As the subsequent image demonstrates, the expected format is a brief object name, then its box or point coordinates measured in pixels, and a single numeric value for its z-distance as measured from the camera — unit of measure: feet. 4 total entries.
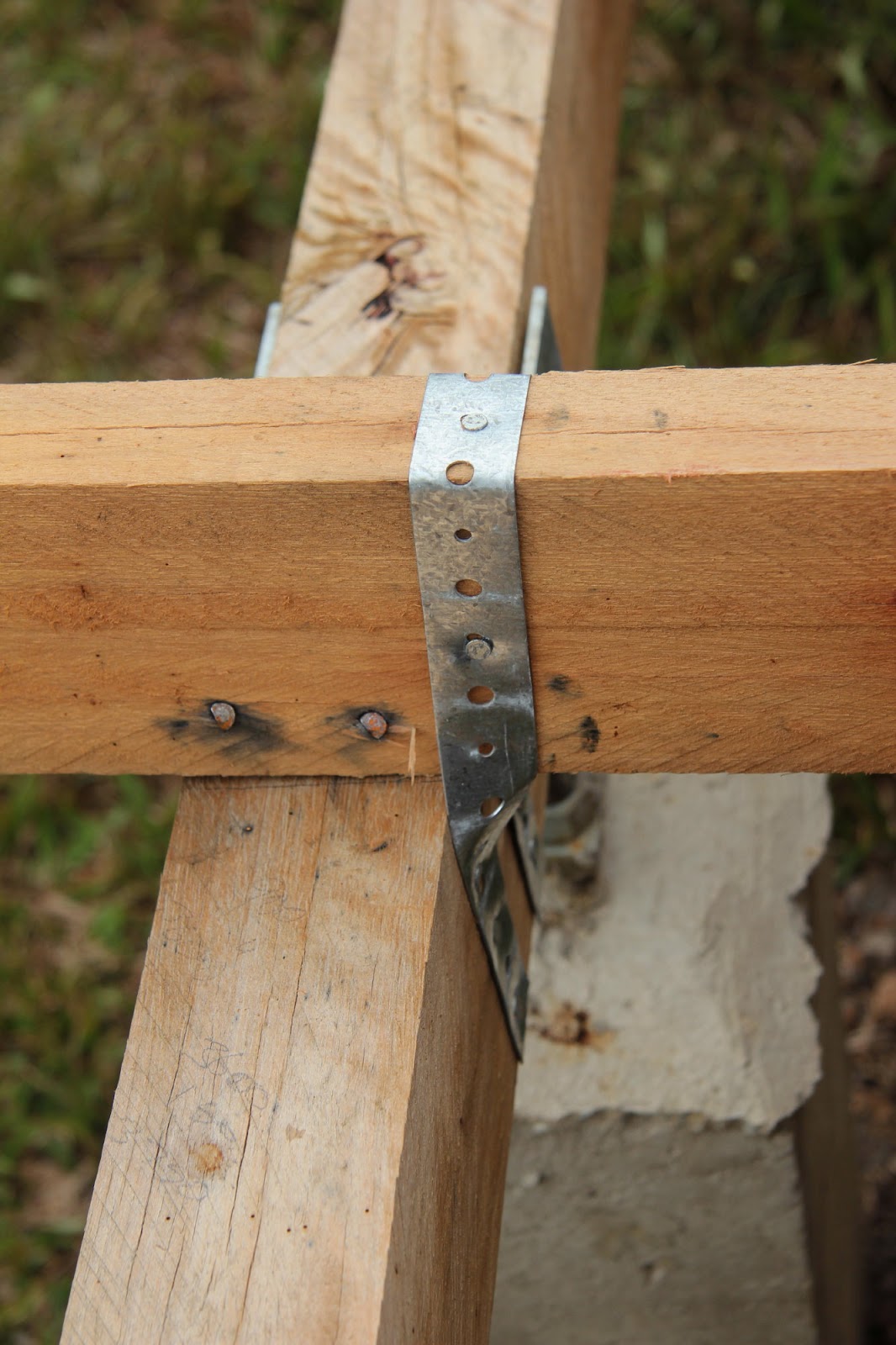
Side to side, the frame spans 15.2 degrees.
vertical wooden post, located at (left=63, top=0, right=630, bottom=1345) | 3.33
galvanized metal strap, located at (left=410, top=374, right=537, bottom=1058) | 3.31
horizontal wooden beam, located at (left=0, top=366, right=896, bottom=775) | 3.30
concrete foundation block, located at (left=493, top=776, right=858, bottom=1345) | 4.77
